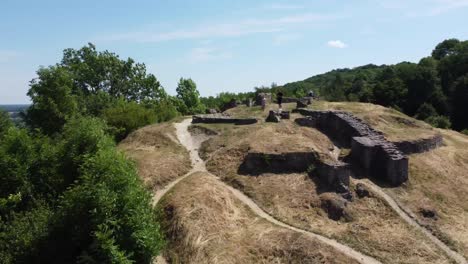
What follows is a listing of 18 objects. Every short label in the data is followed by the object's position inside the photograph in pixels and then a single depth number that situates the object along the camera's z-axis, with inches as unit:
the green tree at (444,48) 3483.0
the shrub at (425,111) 2395.4
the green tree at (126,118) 1499.8
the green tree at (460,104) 2566.4
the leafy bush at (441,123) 1867.6
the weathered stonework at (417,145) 1093.8
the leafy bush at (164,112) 1902.1
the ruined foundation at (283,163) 938.7
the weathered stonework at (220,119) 1211.0
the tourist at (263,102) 1437.6
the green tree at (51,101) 1381.6
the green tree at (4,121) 1605.6
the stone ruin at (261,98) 1524.4
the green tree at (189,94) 2768.2
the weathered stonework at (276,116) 1189.9
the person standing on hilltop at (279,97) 1314.0
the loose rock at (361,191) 903.1
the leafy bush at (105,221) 613.6
